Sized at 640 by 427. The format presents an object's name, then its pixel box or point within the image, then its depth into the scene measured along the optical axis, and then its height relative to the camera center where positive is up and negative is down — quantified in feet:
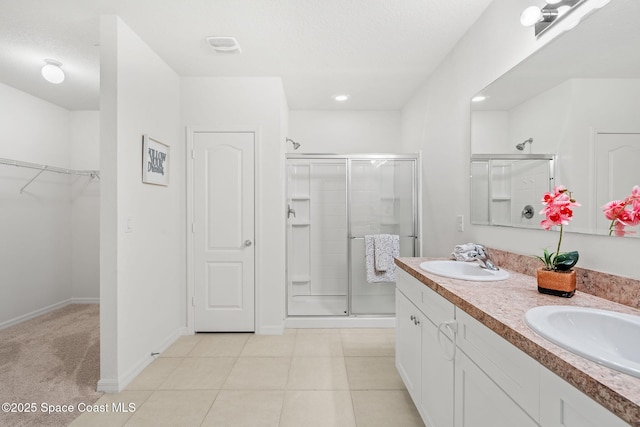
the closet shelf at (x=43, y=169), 9.29 +1.54
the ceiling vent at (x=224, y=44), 7.43 +4.36
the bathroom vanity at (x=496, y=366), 1.98 -1.44
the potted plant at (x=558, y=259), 3.76 -0.64
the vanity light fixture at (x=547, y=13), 4.36 +3.03
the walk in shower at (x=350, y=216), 10.58 -0.17
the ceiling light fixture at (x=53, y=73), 7.90 +3.74
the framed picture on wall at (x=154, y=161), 7.49 +1.36
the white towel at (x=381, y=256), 10.39 -1.58
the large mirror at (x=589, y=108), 3.52 +1.46
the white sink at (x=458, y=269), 4.91 -1.09
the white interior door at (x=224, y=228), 9.55 -0.54
